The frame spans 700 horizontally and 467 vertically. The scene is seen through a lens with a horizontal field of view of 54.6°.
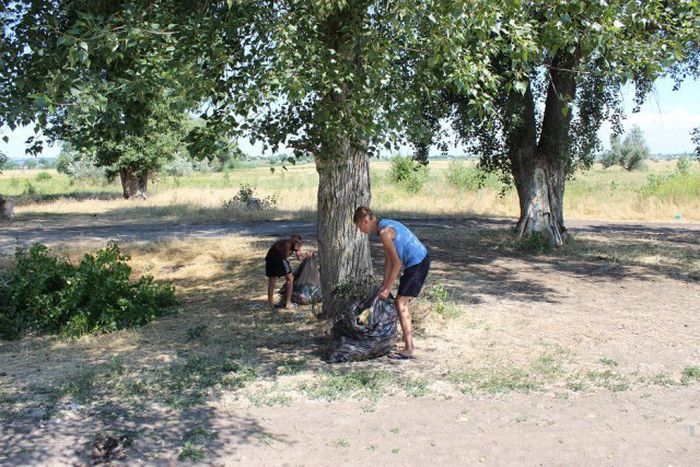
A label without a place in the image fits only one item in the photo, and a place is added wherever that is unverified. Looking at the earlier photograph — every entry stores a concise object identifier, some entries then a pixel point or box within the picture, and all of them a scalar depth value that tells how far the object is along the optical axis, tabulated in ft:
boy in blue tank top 21.15
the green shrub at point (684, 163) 118.36
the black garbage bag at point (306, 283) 31.35
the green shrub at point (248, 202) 77.71
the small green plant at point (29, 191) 114.60
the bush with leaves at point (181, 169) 182.91
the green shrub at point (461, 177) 100.19
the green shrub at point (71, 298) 29.14
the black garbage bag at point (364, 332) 21.97
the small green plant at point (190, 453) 15.23
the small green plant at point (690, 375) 19.70
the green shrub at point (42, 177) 196.73
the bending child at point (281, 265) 30.71
